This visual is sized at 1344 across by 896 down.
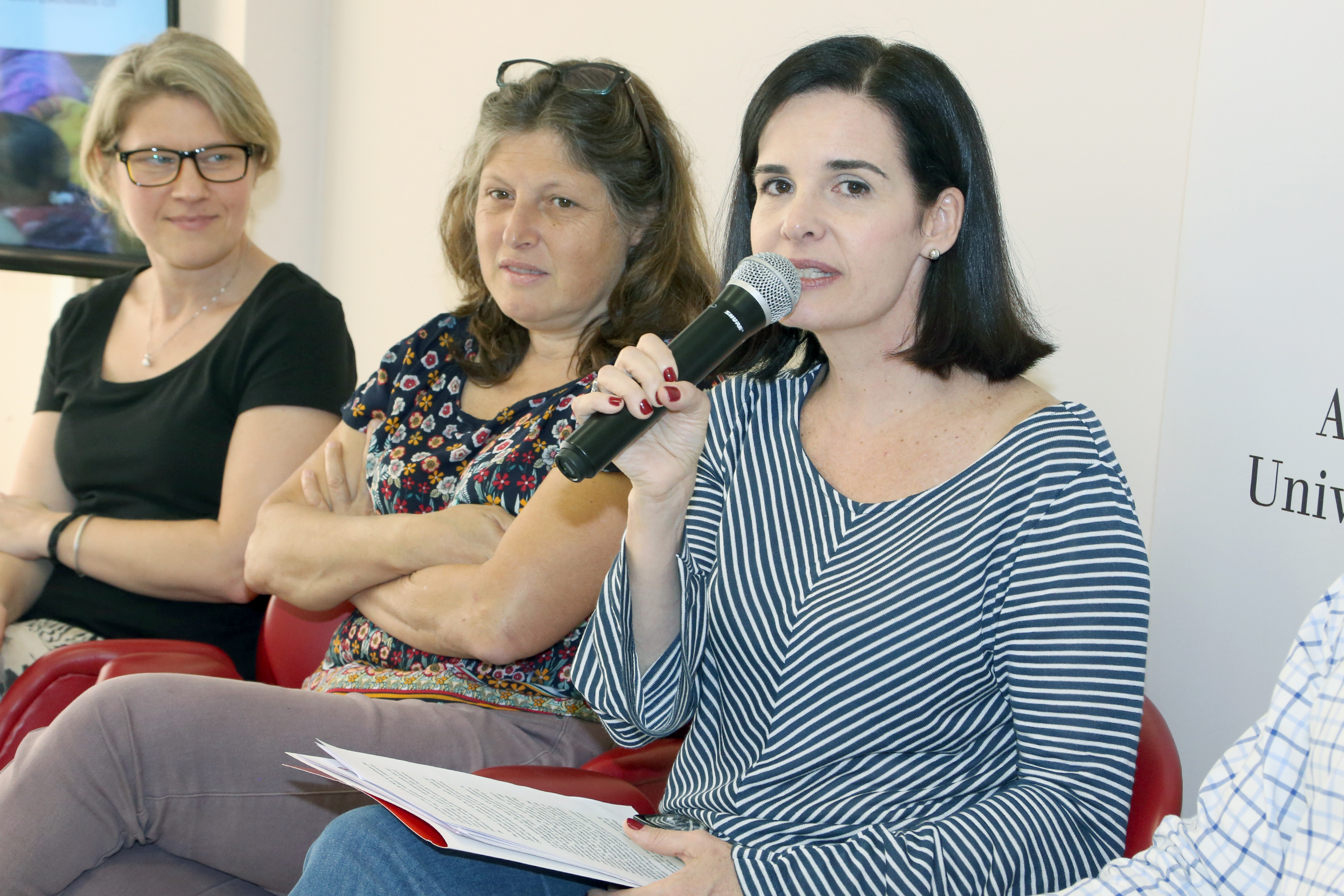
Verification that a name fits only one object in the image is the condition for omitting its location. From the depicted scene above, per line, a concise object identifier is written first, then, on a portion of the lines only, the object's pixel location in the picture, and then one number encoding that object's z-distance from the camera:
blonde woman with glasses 3.18
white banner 2.79
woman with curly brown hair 2.80
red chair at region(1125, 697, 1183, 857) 2.66
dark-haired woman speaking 2.64
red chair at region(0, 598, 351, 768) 2.99
